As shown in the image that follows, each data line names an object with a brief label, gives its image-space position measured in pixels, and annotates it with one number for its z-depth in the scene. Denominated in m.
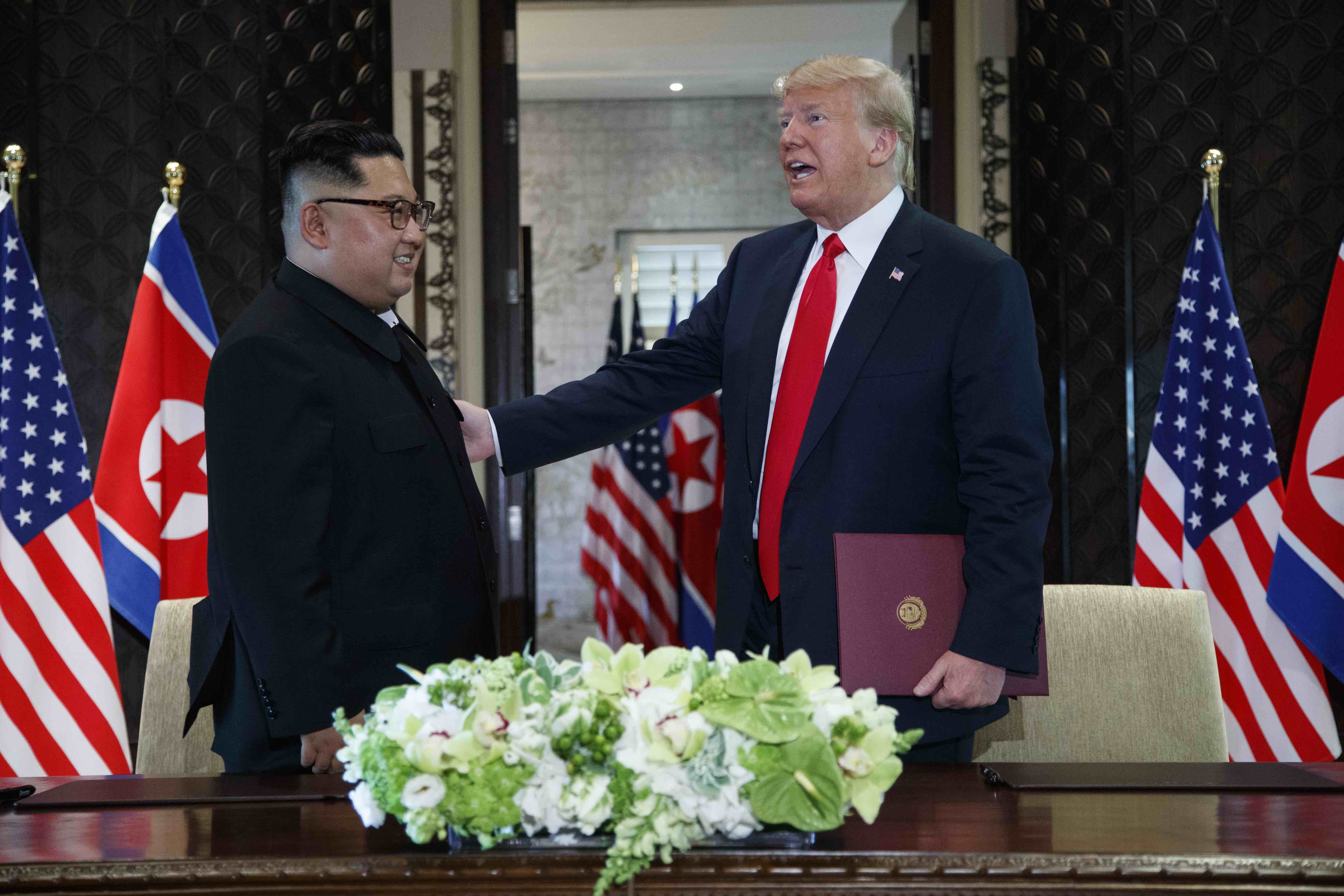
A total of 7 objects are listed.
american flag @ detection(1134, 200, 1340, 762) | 2.96
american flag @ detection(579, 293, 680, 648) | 5.93
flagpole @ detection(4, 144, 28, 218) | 3.01
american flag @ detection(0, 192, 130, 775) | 2.93
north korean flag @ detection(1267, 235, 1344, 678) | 2.83
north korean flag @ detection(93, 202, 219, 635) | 3.13
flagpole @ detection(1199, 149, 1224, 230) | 3.11
